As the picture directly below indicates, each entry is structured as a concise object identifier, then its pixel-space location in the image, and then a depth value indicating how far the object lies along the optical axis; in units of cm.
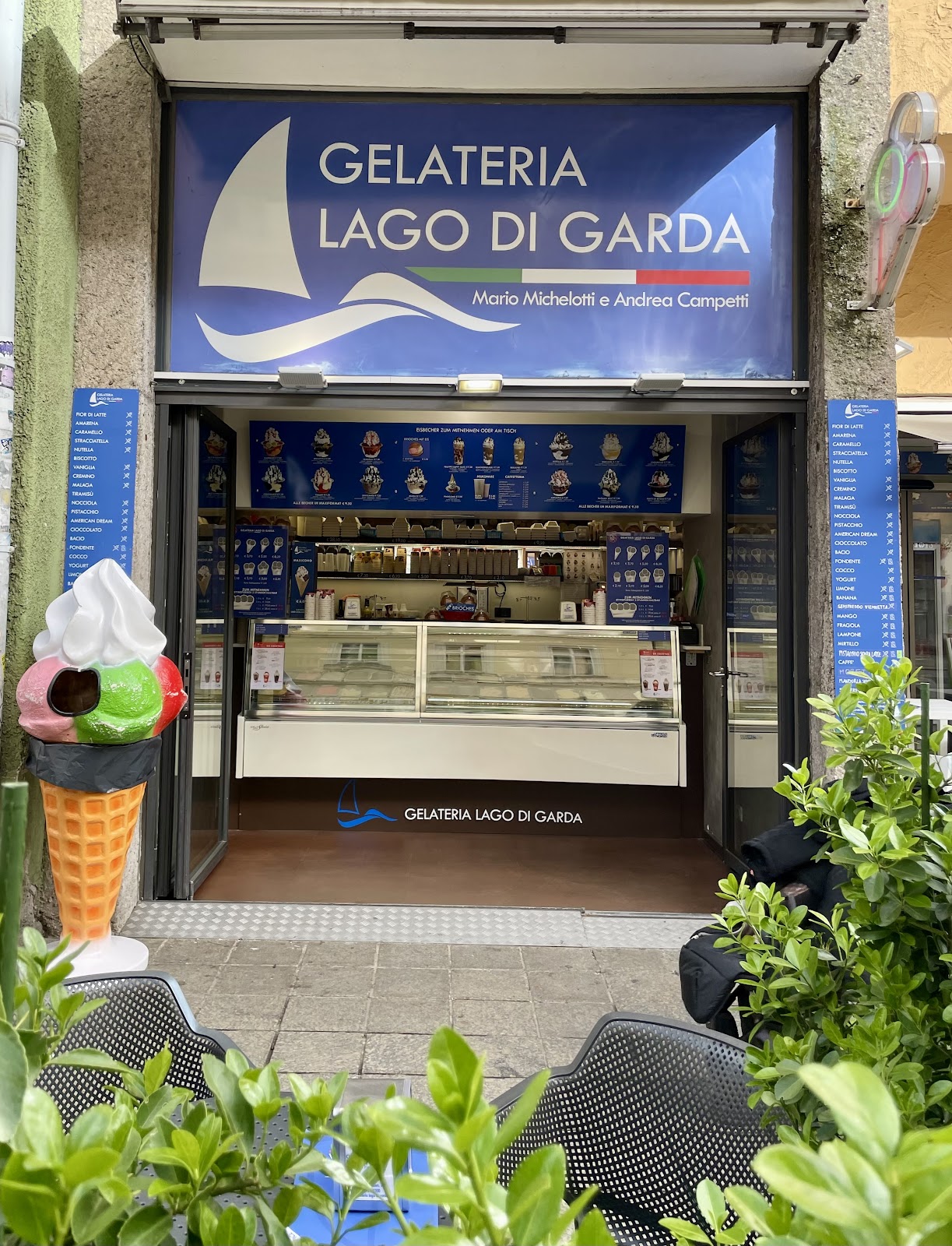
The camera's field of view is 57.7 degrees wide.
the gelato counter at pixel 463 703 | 574
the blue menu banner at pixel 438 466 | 637
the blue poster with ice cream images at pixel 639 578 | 641
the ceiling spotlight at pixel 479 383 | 409
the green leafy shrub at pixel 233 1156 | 44
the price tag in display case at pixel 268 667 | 588
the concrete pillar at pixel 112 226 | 398
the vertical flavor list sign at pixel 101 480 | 393
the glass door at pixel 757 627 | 427
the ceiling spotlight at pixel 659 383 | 404
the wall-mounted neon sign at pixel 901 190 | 329
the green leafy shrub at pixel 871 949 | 104
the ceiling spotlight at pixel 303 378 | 404
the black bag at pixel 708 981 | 196
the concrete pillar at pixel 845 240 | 404
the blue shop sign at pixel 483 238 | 416
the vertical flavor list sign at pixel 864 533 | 396
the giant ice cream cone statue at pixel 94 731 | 319
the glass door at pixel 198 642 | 422
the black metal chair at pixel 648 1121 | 145
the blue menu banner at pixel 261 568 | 638
